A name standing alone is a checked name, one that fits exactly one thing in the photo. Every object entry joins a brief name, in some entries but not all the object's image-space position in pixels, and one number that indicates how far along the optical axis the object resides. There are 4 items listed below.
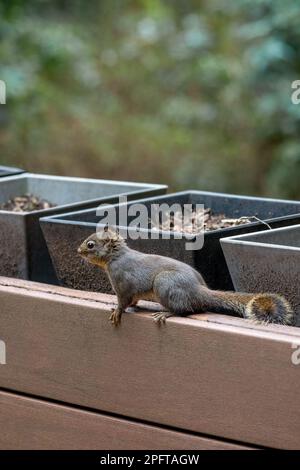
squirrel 2.94
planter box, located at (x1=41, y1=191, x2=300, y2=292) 3.07
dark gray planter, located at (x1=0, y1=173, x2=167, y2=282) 3.23
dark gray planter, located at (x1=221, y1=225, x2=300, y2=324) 2.95
